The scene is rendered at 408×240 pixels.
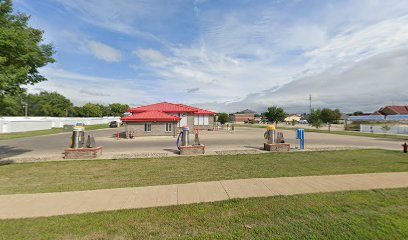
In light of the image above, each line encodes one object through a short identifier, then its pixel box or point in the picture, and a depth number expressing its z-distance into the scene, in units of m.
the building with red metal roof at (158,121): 26.30
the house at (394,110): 67.93
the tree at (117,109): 106.19
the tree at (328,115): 42.48
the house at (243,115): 135.88
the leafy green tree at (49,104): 75.50
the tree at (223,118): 58.09
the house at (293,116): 143.77
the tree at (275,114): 68.75
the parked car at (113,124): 46.48
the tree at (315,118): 41.53
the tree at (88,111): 87.68
